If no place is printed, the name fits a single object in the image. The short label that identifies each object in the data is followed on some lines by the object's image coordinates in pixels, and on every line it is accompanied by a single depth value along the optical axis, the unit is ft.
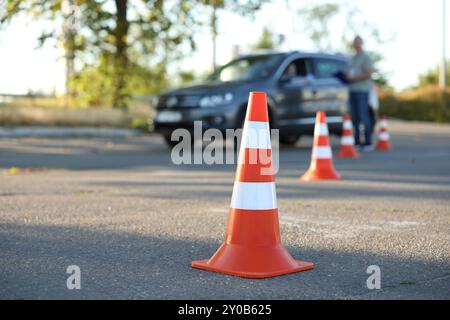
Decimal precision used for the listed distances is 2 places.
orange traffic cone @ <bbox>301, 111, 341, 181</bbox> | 29.81
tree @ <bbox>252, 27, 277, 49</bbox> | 189.47
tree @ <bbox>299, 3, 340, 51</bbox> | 174.40
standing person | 47.06
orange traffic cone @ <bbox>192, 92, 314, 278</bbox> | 13.42
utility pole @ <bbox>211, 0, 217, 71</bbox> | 59.14
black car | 43.37
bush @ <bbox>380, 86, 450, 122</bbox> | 127.54
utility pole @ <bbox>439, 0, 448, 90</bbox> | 146.72
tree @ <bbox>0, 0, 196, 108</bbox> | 58.49
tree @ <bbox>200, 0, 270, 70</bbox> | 59.21
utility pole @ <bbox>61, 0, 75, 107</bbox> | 57.52
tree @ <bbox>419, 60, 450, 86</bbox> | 207.72
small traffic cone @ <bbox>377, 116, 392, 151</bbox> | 48.26
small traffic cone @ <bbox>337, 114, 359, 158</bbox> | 41.09
